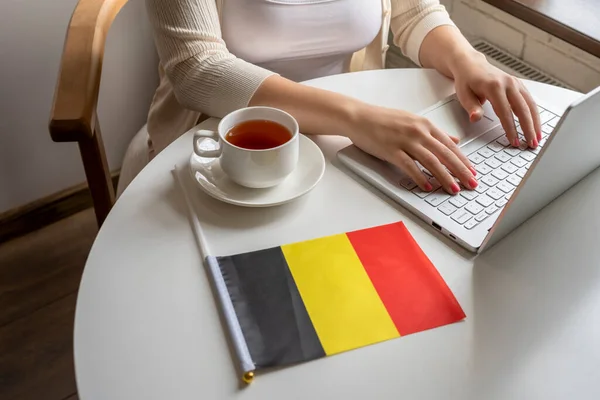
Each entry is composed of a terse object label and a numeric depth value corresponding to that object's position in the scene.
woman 0.83
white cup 0.74
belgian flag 0.62
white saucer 0.76
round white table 0.58
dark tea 0.79
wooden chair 0.86
